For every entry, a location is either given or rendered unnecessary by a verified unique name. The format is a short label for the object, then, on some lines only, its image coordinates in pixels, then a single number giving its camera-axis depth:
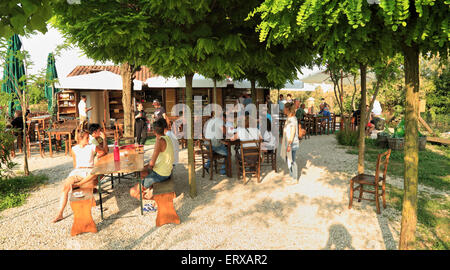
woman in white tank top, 4.90
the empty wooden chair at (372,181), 4.80
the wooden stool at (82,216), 4.34
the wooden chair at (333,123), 14.34
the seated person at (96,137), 5.88
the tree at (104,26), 4.07
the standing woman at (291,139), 6.41
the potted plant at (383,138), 10.30
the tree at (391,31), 2.28
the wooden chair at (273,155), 7.49
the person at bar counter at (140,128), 10.57
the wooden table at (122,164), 4.59
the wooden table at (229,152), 6.95
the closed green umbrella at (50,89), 14.05
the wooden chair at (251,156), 6.58
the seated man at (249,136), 6.76
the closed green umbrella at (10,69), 7.06
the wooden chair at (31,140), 9.63
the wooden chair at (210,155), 6.98
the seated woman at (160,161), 5.17
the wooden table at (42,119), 11.16
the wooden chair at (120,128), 13.09
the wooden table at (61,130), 9.12
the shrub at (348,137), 10.89
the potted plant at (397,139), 9.70
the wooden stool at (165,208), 4.59
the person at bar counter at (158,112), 10.90
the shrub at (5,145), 6.04
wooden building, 16.59
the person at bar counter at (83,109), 11.37
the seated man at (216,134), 7.03
